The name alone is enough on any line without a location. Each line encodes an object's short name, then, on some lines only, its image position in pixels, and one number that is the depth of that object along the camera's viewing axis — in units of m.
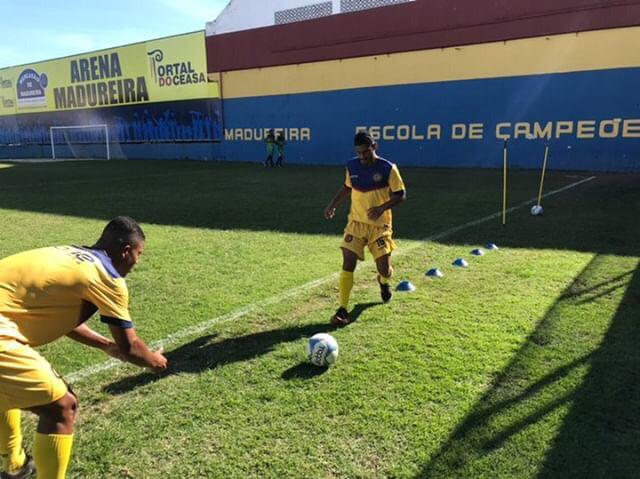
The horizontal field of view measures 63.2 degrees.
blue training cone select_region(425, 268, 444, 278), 6.27
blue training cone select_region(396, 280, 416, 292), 5.78
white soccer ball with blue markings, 3.93
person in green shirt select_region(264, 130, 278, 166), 23.95
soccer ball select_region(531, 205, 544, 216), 10.06
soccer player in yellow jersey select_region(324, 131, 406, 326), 4.97
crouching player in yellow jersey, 2.22
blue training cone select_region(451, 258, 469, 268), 6.71
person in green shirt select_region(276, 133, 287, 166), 24.09
